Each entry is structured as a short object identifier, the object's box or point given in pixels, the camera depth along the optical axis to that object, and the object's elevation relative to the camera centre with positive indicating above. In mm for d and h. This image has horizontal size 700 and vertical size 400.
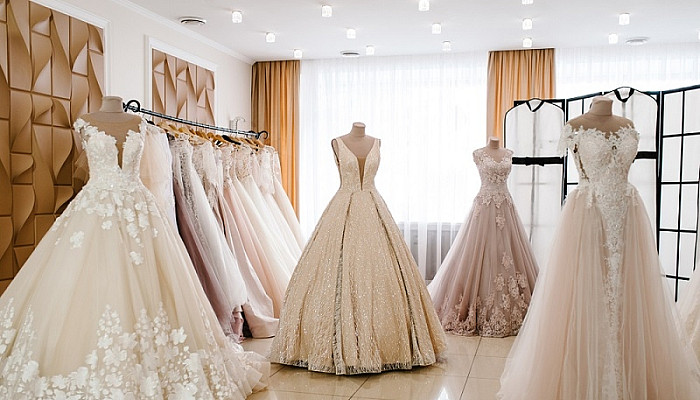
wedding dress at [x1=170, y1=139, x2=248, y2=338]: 5098 -472
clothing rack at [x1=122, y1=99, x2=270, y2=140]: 5077 +451
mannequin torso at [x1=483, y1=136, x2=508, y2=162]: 5551 +197
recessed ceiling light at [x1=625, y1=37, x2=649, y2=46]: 6555 +1319
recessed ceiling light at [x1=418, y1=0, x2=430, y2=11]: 5148 +1300
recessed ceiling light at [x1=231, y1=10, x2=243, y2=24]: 5559 +1304
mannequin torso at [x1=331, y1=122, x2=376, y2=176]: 4438 +202
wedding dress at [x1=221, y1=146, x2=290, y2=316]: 5855 -697
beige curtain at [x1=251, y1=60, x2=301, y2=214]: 7906 +768
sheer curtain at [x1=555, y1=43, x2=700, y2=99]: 6840 +1106
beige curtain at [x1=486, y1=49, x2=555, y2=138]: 7160 +1014
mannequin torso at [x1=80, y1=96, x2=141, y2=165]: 3611 +287
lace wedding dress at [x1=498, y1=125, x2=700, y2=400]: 3105 -638
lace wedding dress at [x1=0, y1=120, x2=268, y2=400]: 2992 -647
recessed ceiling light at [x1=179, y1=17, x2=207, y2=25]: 5824 +1330
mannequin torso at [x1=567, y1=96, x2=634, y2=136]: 3436 +279
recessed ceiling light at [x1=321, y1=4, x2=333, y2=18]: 5399 +1314
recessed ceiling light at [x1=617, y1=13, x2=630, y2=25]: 5625 +1312
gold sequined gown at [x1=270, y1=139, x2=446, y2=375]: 4078 -775
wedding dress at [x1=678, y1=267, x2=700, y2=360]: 3553 -745
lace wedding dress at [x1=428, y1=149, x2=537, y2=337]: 5246 -762
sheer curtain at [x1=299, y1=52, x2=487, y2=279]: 7461 +510
